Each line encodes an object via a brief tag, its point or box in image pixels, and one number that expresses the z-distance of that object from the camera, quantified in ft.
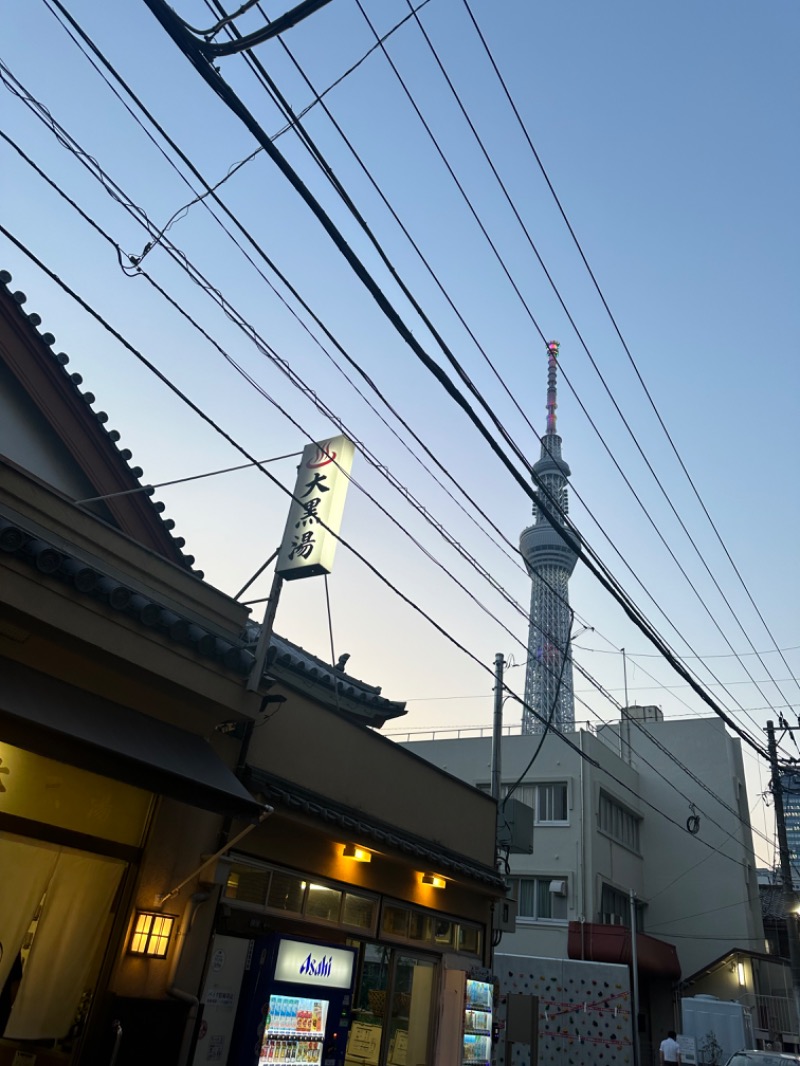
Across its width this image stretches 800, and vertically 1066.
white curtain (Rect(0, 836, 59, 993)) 22.62
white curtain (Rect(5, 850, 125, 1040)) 22.77
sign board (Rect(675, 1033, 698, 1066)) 61.72
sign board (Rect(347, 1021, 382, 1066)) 35.04
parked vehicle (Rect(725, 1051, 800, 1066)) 39.24
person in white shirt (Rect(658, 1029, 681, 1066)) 60.75
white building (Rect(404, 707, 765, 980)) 81.97
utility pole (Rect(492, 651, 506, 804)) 48.12
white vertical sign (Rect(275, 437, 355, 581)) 31.07
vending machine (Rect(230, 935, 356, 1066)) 25.90
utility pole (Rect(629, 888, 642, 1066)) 54.43
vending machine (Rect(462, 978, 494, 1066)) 37.29
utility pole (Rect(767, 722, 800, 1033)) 65.98
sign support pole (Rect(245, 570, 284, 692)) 27.73
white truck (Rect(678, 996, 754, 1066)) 67.72
